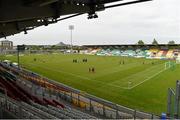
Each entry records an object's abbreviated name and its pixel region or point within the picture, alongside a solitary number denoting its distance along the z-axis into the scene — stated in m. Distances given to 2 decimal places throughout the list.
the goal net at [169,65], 27.89
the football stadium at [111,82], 10.76
